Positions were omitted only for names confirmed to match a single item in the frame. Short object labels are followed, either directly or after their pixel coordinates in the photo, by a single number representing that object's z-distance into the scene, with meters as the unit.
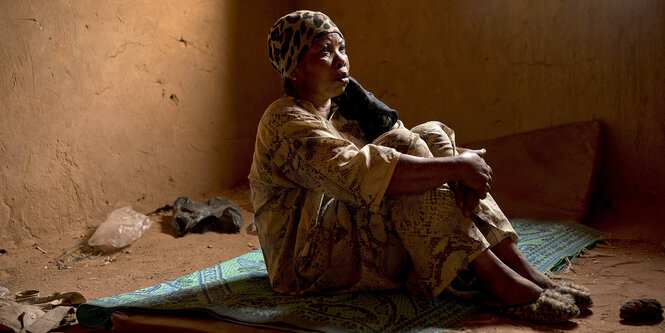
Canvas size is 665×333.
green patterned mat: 1.94
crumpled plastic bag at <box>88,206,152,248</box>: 3.63
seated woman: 1.95
